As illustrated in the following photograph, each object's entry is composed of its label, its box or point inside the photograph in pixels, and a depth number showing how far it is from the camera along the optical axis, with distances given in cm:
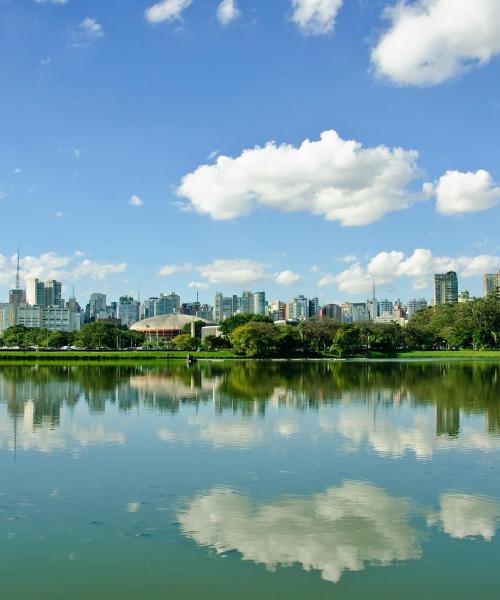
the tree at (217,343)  11556
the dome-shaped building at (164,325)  18375
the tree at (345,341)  9950
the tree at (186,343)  11772
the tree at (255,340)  9425
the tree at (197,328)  16335
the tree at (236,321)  12051
